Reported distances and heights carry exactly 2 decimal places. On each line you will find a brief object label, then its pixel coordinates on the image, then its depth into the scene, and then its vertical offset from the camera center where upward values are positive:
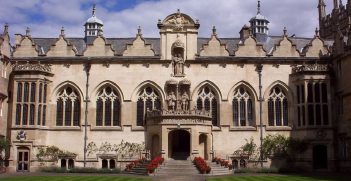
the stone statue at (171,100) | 43.72 +3.58
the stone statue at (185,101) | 43.22 +3.45
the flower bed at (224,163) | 39.34 -2.39
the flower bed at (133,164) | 39.75 -2.54
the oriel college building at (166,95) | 42.66 +4.07
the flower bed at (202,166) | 35.58 -2.45
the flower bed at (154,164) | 35.25 -2.30
